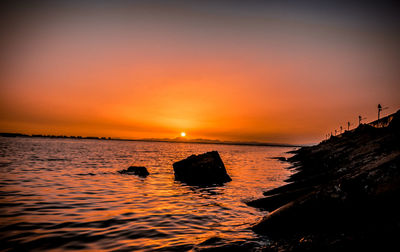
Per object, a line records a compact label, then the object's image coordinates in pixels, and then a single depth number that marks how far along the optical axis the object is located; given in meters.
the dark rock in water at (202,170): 18.05
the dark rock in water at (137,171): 19.84
